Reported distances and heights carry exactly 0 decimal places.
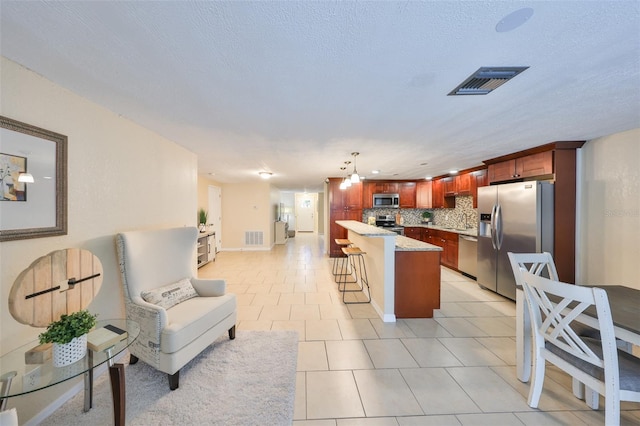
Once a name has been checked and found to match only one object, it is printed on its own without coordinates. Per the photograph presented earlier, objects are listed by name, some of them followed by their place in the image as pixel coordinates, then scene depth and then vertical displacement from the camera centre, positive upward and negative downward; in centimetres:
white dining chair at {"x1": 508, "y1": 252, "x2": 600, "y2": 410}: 167 -90
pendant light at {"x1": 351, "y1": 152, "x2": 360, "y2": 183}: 364 +56
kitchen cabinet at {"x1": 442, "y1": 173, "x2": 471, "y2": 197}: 506 +61
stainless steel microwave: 645 +33
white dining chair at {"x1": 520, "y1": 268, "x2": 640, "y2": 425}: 127 -85
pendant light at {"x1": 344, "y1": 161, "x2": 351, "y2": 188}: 421 +56
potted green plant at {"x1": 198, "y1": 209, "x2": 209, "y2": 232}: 573 -14
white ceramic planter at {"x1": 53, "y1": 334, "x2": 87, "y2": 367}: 128 -77
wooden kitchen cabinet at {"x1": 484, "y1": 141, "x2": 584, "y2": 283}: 308 +13
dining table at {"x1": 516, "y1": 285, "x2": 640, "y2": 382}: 130 -65
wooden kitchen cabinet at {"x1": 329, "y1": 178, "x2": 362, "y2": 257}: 646 +25
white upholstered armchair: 181 -81
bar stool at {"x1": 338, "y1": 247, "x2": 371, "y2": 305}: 365 -111
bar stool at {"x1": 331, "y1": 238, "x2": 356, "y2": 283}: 448 -128
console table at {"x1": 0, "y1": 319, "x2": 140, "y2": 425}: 116 -84
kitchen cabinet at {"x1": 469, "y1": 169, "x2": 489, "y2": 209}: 457 +63
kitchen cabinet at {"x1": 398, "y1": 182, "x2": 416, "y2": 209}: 655 +50
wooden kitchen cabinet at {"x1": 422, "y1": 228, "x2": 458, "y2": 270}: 505 -71
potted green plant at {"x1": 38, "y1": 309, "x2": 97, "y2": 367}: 128 -69
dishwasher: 439 -83
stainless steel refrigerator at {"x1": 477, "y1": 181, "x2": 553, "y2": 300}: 315 -22
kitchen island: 298 -84
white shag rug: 157 -136
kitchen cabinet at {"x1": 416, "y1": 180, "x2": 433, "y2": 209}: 630 +46
